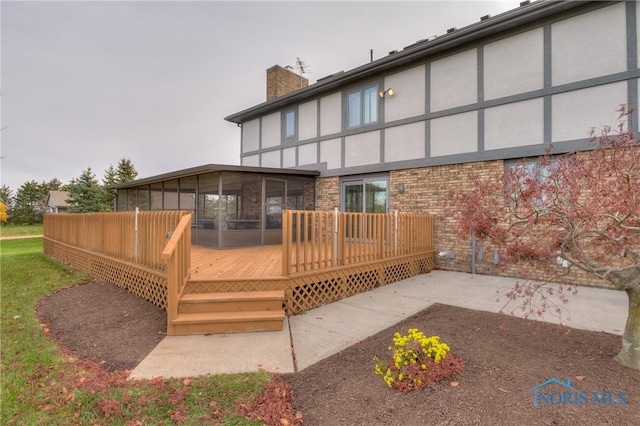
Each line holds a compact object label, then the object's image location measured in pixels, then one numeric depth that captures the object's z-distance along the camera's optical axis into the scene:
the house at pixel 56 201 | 40.34
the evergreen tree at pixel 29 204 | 37.38
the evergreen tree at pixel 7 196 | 37.97
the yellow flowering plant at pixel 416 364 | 2.48
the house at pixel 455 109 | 6.12
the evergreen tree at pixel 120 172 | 41.34
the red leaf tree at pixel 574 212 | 2.66
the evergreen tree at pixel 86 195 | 20.91
